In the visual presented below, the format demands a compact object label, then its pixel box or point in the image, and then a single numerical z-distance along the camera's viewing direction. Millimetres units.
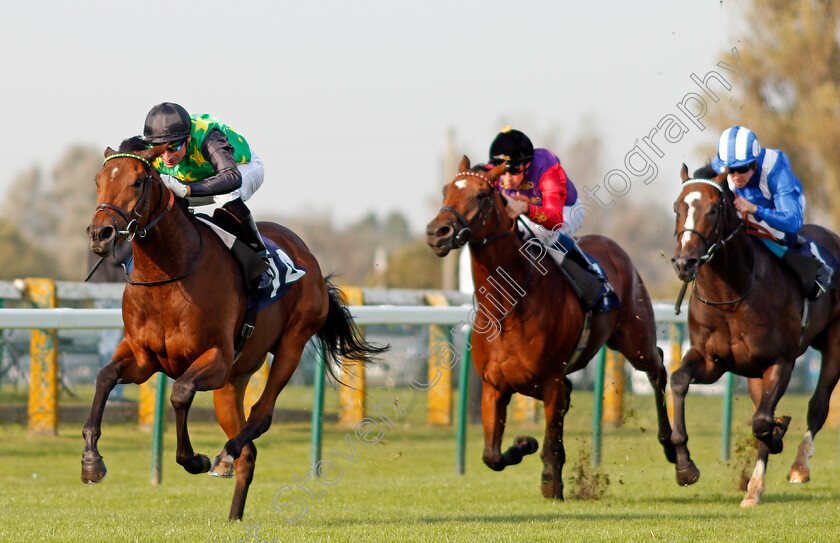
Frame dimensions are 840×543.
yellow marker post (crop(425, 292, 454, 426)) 18500
